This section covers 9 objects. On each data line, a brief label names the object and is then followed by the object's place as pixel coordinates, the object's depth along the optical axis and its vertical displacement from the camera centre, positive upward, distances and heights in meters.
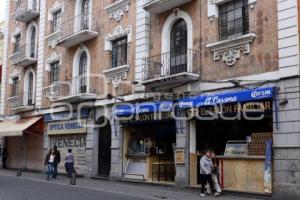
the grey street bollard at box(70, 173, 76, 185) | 20.14 -1.50
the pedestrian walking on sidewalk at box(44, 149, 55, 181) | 23.08 -0.97
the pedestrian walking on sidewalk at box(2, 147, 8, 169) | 32.47 -0.90
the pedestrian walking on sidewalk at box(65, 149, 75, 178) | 22.81 -0.94
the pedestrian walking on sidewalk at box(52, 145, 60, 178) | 23.74 -0.87
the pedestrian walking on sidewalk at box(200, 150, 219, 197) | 16.03 -0.96
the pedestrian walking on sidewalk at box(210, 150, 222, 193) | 16.22 -1.17
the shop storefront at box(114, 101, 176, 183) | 19.66 -0.02
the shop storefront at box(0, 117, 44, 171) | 27.88 -0.03
